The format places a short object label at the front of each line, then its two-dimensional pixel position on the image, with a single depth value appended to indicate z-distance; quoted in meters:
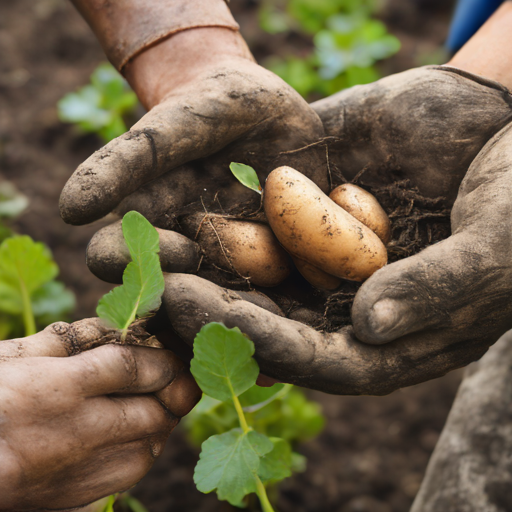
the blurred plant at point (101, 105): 1.13
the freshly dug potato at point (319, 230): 0.72
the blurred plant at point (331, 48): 1.25
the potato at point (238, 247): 0.73
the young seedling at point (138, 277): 0.68
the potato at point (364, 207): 0.75
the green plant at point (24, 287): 0.83
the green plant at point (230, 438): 0.67
